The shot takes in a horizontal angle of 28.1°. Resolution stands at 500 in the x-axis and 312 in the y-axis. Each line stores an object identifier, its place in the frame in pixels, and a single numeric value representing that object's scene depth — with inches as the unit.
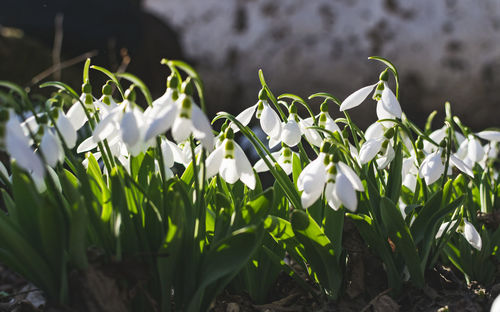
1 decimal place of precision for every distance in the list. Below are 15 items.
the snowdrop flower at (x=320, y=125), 22.0
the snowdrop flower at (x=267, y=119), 21.0
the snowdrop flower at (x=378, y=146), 20.8
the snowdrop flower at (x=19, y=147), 16.7
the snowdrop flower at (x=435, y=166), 21.1
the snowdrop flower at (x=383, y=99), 20.9
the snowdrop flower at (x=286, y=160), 22.3
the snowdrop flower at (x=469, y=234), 22.1
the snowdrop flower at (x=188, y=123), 17.9
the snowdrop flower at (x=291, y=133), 21.1
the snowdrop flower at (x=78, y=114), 20.2
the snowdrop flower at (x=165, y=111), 17.6
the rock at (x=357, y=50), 58.5
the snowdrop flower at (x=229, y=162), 19.8
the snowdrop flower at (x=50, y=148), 18.1
